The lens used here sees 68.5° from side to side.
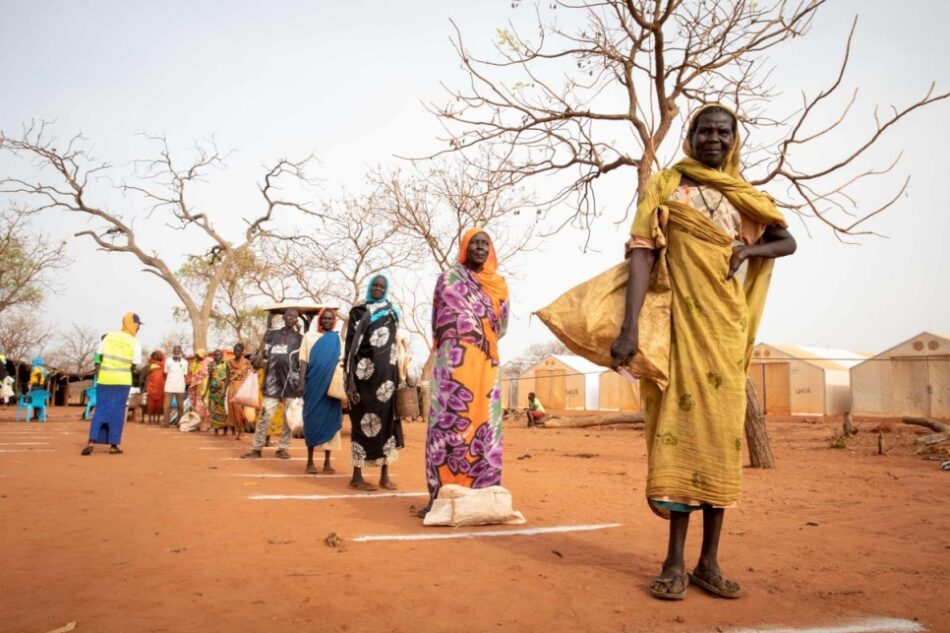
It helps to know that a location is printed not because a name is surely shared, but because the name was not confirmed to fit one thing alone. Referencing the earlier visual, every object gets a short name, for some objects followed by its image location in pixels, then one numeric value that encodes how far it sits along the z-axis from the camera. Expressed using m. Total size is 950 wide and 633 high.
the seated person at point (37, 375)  18.70
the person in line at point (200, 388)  16.78
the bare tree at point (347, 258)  23.31
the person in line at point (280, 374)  9.29
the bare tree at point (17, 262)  23.77
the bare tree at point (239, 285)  28.30
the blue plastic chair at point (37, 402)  18.33
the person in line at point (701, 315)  3.00
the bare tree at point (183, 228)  21.77
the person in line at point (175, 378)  17.33
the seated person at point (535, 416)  19.53
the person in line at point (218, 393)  14.45
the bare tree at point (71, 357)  52.72
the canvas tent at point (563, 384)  32.62
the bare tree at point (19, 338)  43.25
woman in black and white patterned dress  6.44
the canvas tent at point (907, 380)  20.75
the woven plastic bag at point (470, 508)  4.72
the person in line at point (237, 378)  13.66
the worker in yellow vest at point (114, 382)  9.35
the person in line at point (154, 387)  19.30
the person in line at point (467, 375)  4.93
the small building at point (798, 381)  25.75
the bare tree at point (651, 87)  8.80
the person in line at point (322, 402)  7.77
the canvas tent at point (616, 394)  30.84
